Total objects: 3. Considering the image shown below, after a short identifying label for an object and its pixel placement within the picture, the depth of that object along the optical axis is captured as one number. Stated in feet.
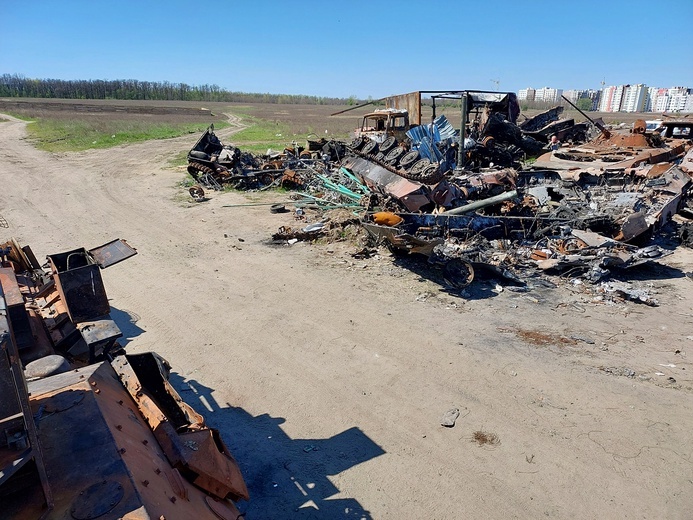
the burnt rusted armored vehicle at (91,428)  7.24
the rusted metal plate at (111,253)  16.06
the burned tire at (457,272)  27.40
